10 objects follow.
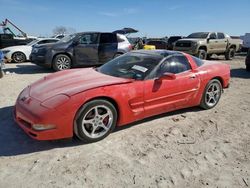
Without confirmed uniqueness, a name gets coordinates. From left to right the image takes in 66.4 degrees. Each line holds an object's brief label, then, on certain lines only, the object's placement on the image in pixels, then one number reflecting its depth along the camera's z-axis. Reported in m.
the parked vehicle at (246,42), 17.64
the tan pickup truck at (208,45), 11.17
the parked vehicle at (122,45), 8.21
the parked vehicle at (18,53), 9.79
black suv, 7.40
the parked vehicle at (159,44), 16.35
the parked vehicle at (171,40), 15.45
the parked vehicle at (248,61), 7.85
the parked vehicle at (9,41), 11.66
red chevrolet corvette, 2.61
